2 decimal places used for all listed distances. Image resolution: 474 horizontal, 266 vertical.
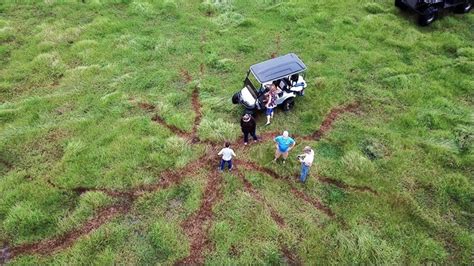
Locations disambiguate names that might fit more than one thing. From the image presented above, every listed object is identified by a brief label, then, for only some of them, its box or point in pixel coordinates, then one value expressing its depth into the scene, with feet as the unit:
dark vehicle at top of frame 60.80
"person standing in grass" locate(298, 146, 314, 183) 37.68
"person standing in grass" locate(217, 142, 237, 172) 39.14
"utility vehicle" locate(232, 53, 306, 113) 46.32
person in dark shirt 41.55
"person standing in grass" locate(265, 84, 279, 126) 45.03
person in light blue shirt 39.63
